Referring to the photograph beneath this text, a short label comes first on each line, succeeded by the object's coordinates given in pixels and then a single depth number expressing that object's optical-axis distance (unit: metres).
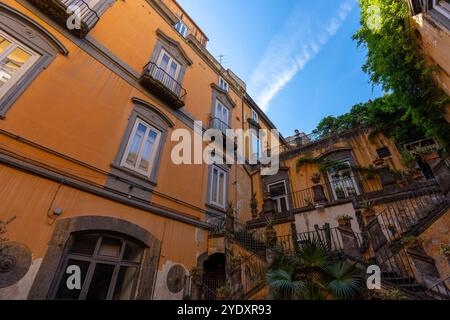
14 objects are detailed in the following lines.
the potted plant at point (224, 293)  5.43
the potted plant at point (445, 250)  4.51
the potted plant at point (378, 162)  9.98
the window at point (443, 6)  5.58
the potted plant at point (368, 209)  7.30
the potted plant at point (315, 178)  11.47
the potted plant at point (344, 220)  7.11
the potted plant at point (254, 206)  12.20
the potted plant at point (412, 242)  5.10
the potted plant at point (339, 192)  10.87
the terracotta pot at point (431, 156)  6.74
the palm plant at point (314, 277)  4.40
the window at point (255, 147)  15.30
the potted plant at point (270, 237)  7.82
